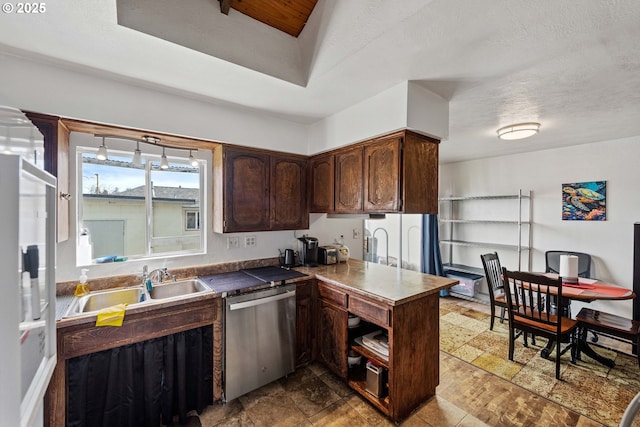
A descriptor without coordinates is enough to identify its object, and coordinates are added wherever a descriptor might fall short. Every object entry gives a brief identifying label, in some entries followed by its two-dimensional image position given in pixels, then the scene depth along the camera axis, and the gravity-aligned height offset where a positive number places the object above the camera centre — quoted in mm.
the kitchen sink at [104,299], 1843 -664
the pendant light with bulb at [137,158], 2209 +444
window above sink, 2160 +81
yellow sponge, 1615 -652
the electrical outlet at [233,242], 2701 -321
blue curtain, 4633 -659
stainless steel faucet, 2209 -533
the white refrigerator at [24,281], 723 -232
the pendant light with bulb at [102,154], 2019 +439
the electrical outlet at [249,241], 2791 -319
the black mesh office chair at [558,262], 3418 -689
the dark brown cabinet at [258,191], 2447 +202
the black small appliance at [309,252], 2887 -450
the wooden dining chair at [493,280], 3093 -893
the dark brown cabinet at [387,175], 2121 +311
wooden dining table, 2453 -793
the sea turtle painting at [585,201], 3395 +123
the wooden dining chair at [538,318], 2377 -1041
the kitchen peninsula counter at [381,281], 1930 -600
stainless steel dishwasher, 2053 -1049
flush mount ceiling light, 2762 +852
